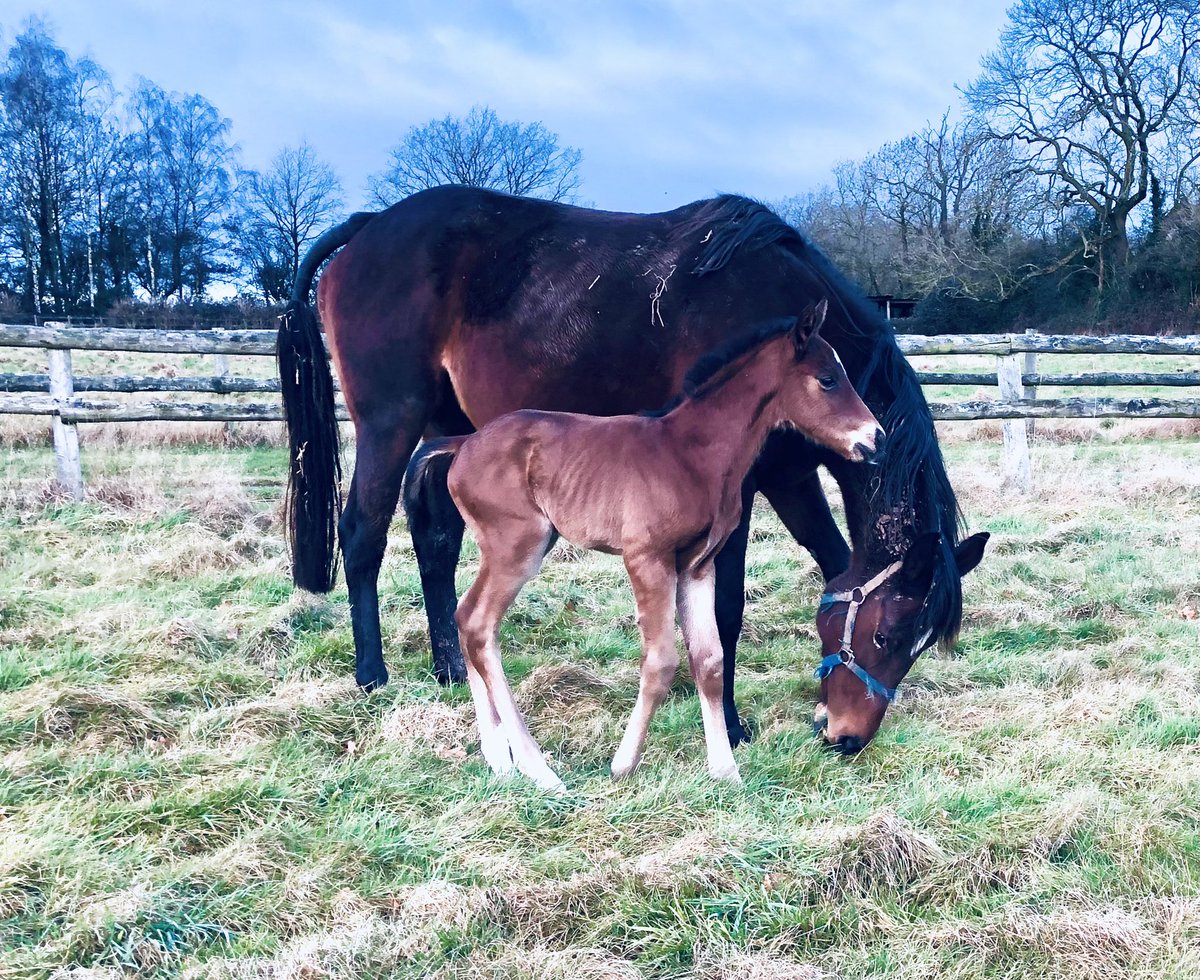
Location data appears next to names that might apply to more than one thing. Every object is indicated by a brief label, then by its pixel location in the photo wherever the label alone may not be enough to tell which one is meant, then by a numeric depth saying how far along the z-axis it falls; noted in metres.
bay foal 2.90
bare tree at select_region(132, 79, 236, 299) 31.86
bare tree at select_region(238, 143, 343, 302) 31.44
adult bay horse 3.40
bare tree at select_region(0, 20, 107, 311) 29.08
